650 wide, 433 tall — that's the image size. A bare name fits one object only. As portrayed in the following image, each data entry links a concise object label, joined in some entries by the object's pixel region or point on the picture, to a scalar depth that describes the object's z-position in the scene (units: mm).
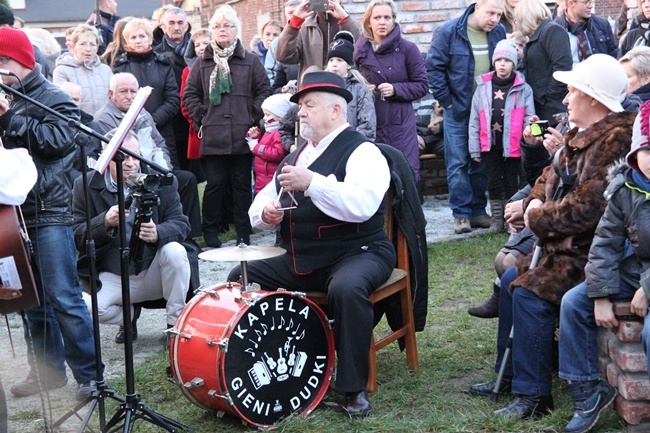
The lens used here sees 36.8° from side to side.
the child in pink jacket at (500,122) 8758
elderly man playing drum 4922
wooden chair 5453
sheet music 4121
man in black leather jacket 4953
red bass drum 4637
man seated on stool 6133
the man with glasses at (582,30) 9508
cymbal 4586
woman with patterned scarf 8906
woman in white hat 4598
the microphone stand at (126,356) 4320
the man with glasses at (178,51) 10094
